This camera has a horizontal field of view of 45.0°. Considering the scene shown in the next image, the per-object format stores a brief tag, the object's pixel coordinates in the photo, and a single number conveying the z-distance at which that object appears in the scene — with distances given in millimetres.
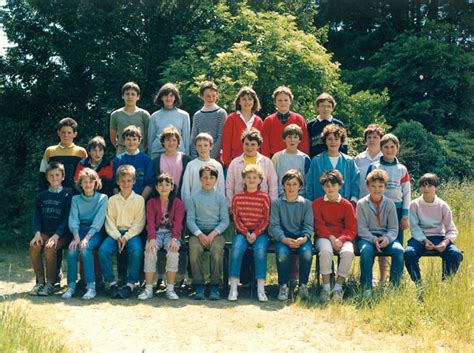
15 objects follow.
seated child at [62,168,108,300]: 6336
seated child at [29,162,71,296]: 6535
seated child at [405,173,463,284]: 6383
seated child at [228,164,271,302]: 6305
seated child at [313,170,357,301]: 6254
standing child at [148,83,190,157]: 7203
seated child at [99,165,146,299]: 6355
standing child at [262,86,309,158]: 7039
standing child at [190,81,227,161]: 7301
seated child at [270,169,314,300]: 6297
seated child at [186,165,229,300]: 6363
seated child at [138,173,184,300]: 6297
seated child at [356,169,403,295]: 6273
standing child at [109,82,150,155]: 7297
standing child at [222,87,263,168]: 7070
